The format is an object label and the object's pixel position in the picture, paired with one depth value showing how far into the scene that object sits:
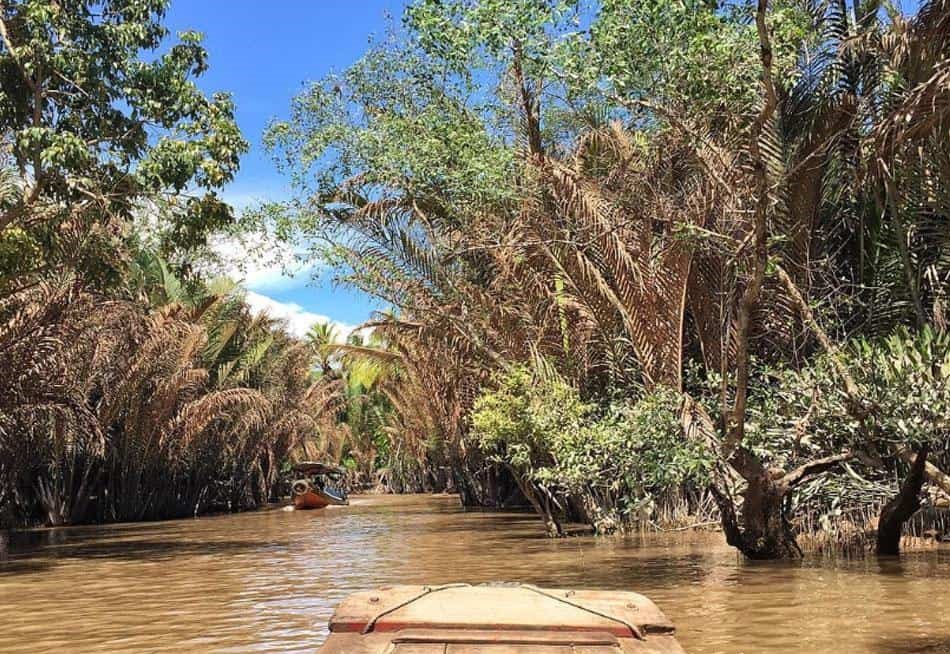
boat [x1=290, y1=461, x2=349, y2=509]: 33.00
